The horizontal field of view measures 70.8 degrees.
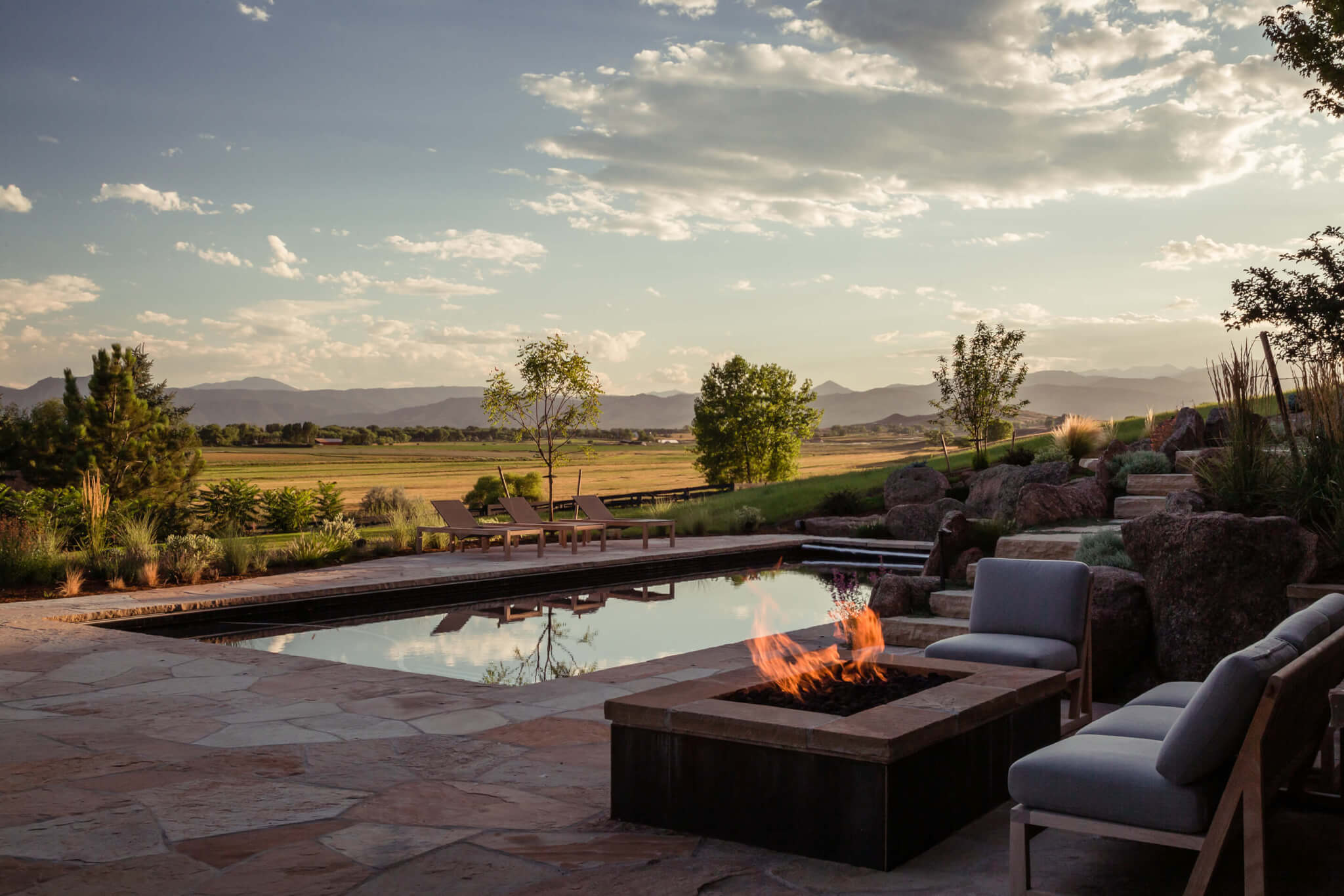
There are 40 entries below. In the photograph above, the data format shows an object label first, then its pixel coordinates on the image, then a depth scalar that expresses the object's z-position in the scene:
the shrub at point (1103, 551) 6.00
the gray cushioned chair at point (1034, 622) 4.43
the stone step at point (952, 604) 6.65
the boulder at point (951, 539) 7.41
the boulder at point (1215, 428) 8.98
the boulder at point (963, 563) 7.50
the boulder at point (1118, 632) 5.22
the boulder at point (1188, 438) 9.16
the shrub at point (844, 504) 16.62
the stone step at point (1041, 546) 6.81
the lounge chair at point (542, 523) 12.76
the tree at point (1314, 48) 12.45
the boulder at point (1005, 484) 9.54
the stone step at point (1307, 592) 4.89
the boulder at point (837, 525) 15.34
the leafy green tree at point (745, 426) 34.69
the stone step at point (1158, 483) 7.88
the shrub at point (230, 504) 15.66
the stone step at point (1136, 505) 7.84
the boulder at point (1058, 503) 7.90
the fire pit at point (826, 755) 2.91
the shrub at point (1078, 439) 13.01
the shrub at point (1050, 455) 13.28
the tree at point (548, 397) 18.17
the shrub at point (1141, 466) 8.39
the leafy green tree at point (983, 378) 17.62
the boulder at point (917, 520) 13.83
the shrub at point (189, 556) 9.95
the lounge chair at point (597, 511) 13.64
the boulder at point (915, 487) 15.20
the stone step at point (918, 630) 6.38
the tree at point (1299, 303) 13.82
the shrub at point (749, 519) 16.47
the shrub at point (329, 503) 16.53
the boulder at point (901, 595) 6.97
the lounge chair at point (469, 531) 12.03
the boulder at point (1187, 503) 6.10
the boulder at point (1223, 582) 5.07
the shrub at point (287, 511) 16.55
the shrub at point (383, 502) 19.77
